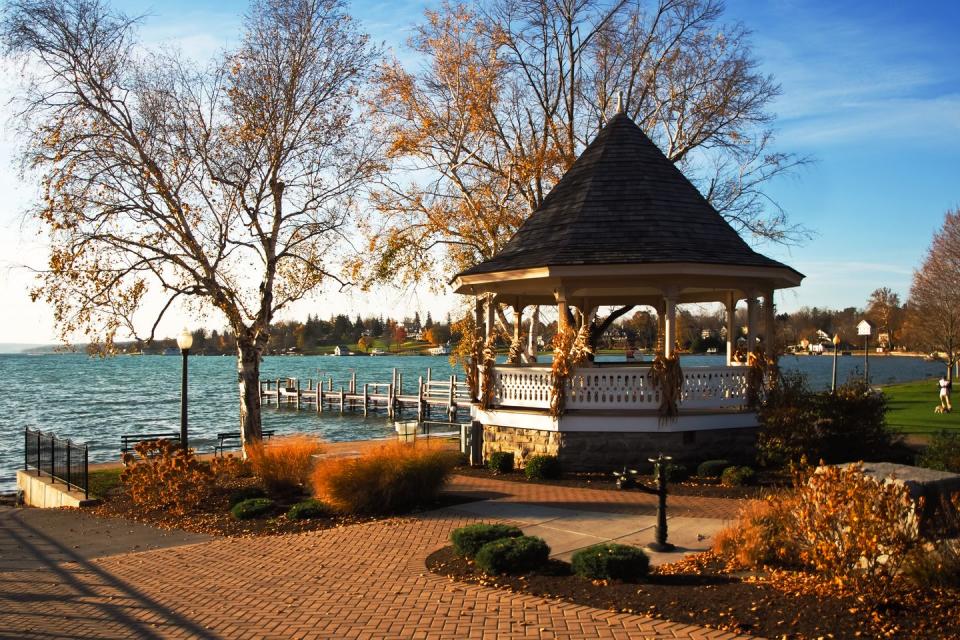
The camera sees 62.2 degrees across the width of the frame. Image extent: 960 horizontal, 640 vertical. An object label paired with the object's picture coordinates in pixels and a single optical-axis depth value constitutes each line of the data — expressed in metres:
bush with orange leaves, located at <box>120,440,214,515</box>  14.91
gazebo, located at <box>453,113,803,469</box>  15.90
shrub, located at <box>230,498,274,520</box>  13.45
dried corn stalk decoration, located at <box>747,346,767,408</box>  16.78
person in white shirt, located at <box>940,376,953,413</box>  28.24
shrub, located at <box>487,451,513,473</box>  16.75
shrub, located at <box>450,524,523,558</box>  9.54
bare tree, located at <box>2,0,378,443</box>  17.67
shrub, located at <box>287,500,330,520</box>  12.96
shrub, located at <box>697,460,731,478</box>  14.98
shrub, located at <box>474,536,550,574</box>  8.84
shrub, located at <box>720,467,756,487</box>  14.20
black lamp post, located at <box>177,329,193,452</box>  18.39
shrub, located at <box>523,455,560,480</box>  15.74
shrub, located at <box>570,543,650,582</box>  8.31
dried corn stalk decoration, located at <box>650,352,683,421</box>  15.77
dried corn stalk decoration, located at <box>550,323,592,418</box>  15.98
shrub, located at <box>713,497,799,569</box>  8.46
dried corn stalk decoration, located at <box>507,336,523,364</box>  19.67
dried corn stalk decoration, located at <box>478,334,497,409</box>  17.52
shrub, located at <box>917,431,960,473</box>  12.03
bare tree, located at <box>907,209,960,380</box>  46.12
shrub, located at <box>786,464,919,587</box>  7.06
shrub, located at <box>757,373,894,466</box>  14.92
